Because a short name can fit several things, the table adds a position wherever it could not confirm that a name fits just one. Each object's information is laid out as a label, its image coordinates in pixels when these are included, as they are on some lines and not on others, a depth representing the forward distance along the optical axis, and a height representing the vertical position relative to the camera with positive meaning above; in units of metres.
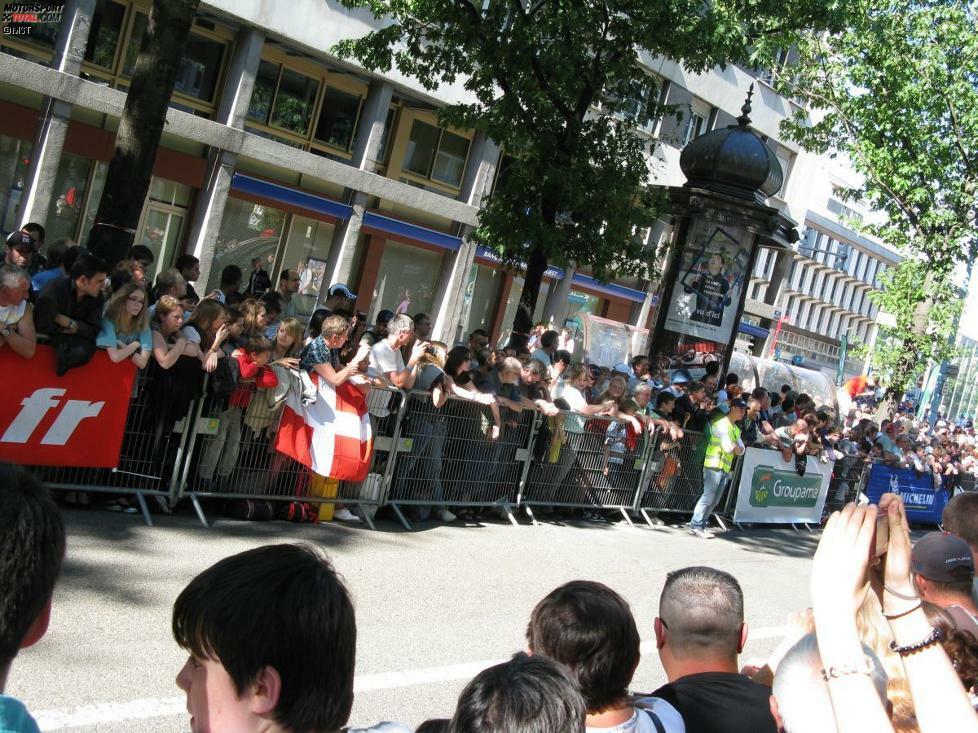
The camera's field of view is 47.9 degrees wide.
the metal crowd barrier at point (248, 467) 8.80 -1.45
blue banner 19.64 -0.63
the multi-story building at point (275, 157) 19.91 +2.69
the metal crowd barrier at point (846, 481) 18.20 -0.66
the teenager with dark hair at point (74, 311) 7.72 -0.48
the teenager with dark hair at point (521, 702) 2.15 -0.66
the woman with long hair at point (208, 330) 8.52 -0.41
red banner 7.51 -1.17
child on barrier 8.84 -0.97
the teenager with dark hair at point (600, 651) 3.03 -0.76
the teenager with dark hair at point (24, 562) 1.76 -0.53
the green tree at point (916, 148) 23.00 +6.47
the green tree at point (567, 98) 14.26 +3.46
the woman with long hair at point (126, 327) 8.02 -0.52
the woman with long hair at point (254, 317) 9.13 -0.23
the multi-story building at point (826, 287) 59.59 +8.49
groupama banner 15.36 -0.95
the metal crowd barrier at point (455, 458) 10.44 -1.13
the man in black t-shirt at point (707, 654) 3.34 -0.81
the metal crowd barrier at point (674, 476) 13.84 -1.00
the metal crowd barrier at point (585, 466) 12.19 -1.04
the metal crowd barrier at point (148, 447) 8.34 -1.39
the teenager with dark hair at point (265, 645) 2.00 -0.63
